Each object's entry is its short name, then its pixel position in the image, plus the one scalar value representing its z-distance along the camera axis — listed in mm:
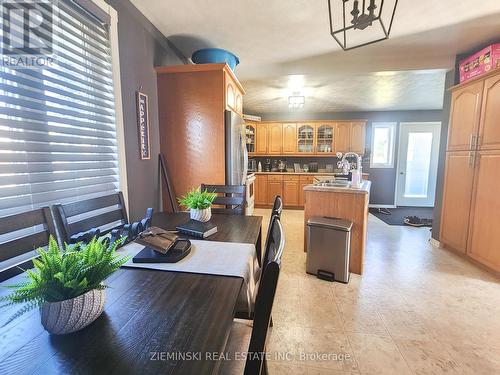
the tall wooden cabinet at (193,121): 2498
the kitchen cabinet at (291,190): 5691
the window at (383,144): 5855
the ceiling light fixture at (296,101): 3992
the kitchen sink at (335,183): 2969
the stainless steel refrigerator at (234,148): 2594
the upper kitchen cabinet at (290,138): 5777
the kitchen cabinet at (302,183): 5659
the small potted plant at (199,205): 1656
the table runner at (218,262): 1034
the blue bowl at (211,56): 2691
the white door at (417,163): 5781
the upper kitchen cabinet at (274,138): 5828
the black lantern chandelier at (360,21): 1178
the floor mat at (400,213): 4734
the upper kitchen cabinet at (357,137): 5582
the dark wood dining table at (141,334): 574
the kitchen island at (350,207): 2531
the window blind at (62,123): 1217
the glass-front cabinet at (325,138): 5710
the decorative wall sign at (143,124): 2154
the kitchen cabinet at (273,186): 5758
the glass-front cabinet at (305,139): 5766
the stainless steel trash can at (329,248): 2336
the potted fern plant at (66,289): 647
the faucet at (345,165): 3106
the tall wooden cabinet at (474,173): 2408
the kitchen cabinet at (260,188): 5805
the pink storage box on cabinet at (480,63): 2453
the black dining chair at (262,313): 699
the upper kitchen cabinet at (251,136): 5891
